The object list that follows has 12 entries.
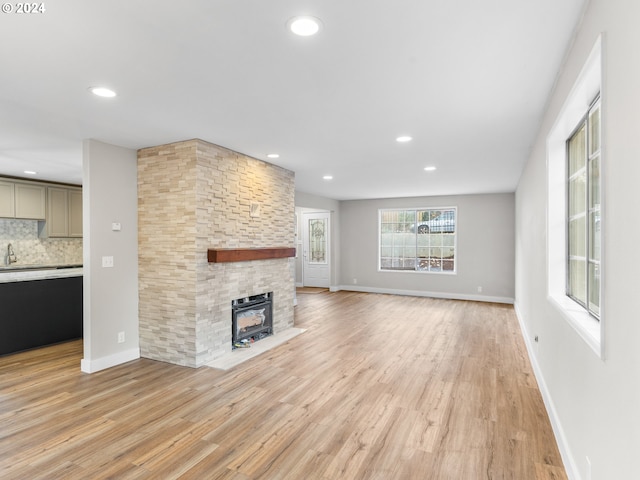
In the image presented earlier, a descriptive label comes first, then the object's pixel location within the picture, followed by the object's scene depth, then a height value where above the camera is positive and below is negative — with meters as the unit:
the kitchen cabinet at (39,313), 4.13 -0.90
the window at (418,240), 8.16 +0.00
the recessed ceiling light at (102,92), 2.44 +1.07
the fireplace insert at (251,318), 4.23 -1.01
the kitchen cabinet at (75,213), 6.49 +0.54
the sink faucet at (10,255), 5.95 -0.23
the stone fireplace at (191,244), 3.70 -0.03
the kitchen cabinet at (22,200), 5.60 +0.70
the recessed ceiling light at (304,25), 1.65 +1.05
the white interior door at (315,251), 9.71 -0.30
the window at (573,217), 1.56 +0.15
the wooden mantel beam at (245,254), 3.77 -0.16
